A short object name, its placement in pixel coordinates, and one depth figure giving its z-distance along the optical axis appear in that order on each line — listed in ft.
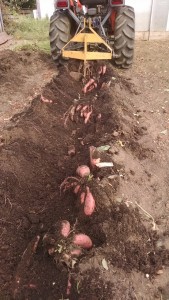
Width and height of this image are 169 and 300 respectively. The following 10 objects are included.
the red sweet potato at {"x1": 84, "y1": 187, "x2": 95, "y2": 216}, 5.95
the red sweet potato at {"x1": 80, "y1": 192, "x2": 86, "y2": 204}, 6.16
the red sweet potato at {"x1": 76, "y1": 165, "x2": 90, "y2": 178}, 6.71
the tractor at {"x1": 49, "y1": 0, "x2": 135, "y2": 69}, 11.27
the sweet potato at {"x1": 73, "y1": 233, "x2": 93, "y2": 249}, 5.47
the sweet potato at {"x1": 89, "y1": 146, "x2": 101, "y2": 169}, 6.85
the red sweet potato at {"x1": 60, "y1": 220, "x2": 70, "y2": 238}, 5.56
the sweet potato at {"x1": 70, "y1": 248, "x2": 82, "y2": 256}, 5.38
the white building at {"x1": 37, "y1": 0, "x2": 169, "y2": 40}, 17.71
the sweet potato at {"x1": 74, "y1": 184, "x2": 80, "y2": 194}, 6.54
